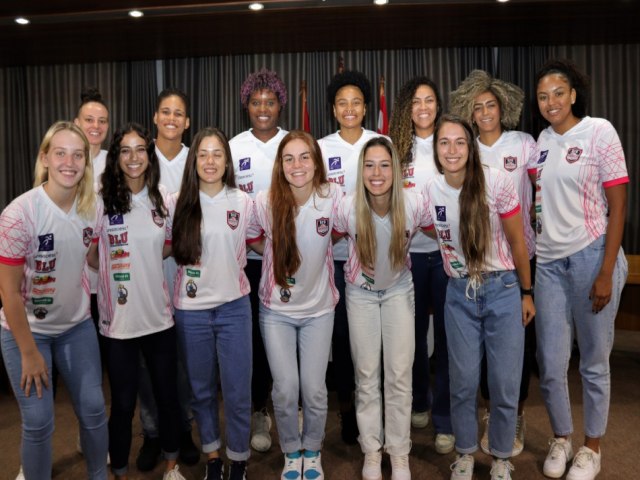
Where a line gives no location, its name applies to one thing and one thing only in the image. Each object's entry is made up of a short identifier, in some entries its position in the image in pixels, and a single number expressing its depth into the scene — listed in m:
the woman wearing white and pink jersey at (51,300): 2.07
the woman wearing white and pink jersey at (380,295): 2.56
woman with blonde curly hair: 2.97
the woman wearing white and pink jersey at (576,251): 2.62
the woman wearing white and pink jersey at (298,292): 2.59
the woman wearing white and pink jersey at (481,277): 2.44
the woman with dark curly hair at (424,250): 2.98
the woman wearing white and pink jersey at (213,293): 2.53
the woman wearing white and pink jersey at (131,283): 2.40
